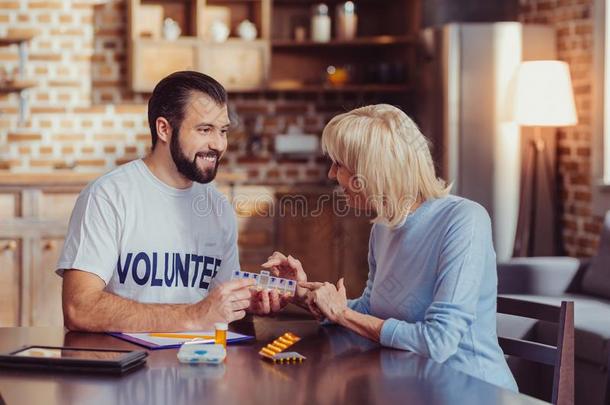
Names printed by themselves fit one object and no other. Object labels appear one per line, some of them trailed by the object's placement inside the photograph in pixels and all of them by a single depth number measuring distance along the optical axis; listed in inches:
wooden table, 62.1
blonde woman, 78.9
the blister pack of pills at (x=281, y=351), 73.4
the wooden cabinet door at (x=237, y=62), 238.4
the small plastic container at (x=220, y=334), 76.9
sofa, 144.9
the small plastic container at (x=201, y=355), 72.3
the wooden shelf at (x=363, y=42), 241.8
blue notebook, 78.7
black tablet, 69.4
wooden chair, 80.2
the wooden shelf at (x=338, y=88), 243.4
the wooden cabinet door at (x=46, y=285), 204.1
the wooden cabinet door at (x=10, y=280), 203.5
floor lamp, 199.6
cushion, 169.5
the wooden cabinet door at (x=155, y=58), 236.4
